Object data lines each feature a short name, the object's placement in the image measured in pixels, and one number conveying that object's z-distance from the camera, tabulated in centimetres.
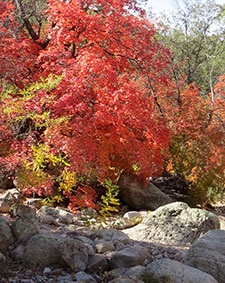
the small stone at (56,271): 355
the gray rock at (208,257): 373
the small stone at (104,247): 419
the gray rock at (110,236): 458
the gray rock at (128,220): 690
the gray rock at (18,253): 379
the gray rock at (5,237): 398
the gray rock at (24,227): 413
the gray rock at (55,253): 370
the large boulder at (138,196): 863
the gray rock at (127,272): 355
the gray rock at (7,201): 626
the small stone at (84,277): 344
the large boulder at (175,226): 610
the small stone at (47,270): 358
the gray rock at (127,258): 379
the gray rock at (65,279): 340
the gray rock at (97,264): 374
